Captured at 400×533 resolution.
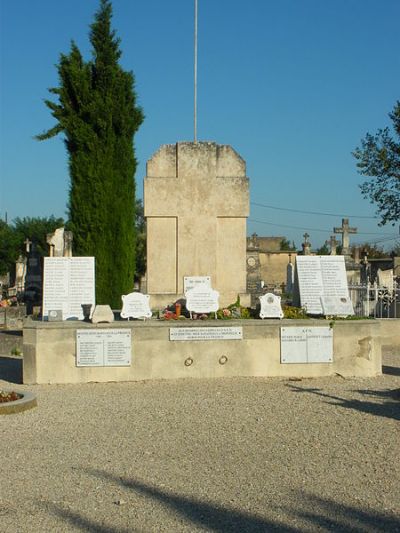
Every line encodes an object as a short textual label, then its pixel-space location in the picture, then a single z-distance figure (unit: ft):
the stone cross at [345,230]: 111.20
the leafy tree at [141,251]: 131.44
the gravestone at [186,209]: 42.22
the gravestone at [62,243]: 58.08
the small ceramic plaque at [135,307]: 36.24
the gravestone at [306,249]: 84.96
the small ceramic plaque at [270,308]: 37.06
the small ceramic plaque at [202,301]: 36.96
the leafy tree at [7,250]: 169.48
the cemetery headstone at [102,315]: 35.22
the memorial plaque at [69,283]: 37.83
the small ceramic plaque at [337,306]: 37.91
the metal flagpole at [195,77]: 44.51
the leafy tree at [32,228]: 175.11
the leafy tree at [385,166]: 82.94
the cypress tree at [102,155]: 59.31
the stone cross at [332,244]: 98.17
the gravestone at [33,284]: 68.54
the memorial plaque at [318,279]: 38.99
